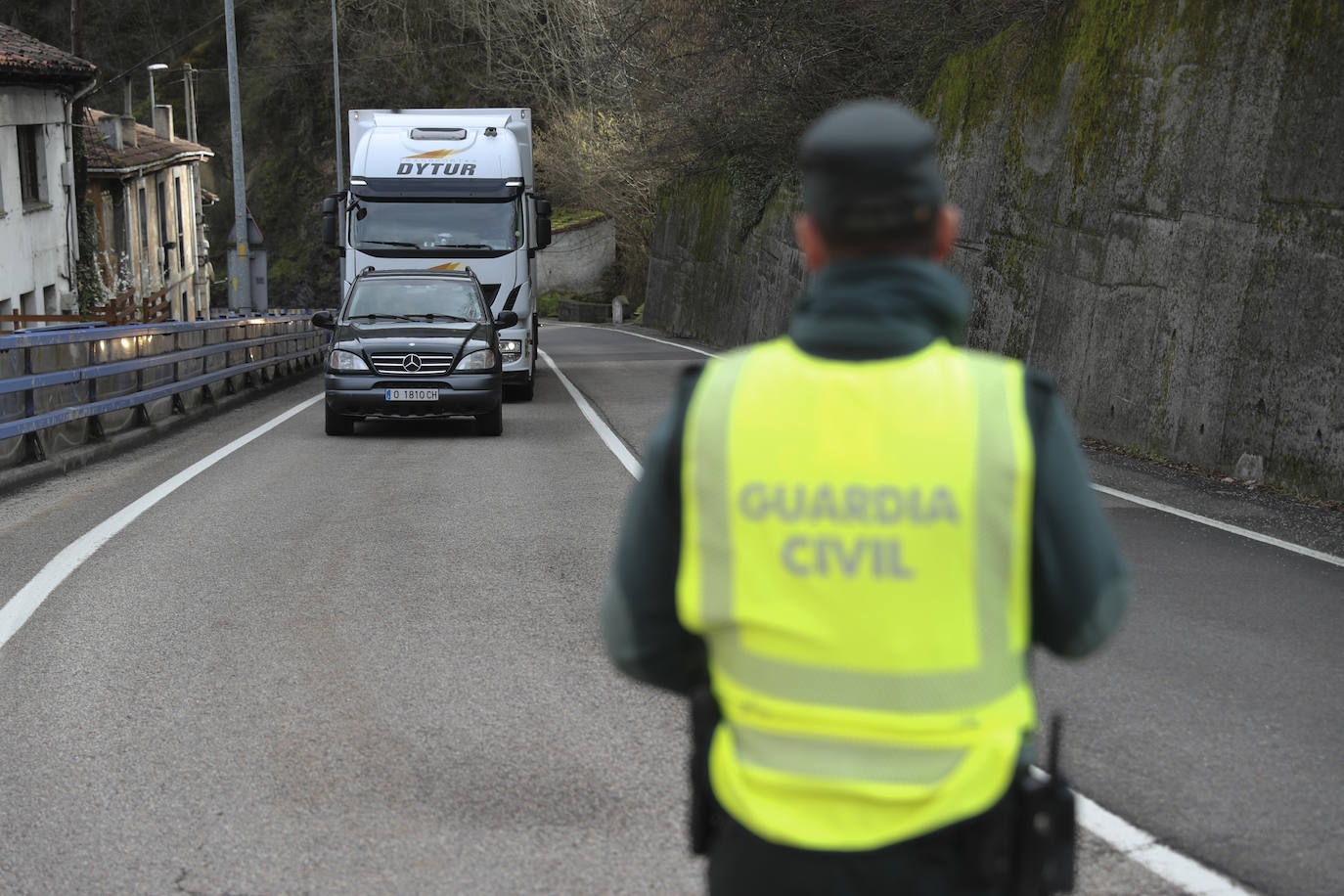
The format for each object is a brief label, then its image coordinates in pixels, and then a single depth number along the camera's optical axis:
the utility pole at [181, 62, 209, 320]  55.53
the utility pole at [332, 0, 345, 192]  53.89
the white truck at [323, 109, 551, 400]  20.44
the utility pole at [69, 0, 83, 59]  36.16
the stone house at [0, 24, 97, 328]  29.06
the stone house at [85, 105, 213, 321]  43.91
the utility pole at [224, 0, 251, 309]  27.52
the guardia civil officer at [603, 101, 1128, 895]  1.92
